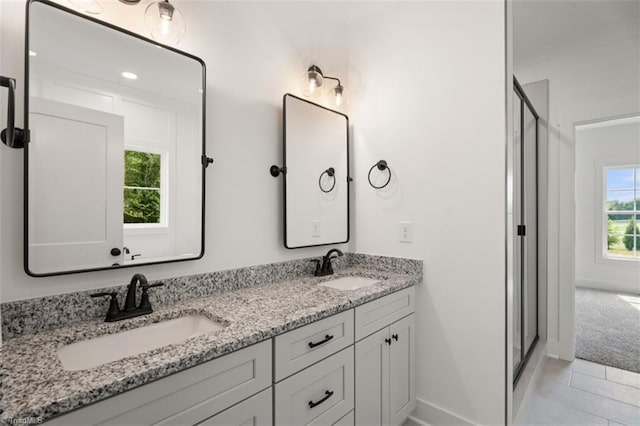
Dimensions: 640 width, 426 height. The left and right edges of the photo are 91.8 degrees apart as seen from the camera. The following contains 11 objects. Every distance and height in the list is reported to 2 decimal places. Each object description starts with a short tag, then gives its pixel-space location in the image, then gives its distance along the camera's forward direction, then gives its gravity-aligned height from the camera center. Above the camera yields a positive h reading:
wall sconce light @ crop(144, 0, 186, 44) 1.27 +0.80
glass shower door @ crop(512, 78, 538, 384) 2.14 -0.12
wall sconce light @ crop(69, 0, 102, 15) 1.13 +0.77
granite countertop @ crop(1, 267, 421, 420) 0.68 -0.39
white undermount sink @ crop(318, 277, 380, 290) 1.88 -0.43
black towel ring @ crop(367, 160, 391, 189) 2.02 +0.31
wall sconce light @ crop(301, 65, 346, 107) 1.93 +0.83
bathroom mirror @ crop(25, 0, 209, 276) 1.04 +0.25
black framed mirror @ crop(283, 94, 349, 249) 1.84 +0.26
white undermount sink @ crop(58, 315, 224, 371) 0.97 -0.45
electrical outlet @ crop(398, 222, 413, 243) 1.92 -0.11
